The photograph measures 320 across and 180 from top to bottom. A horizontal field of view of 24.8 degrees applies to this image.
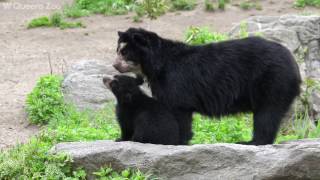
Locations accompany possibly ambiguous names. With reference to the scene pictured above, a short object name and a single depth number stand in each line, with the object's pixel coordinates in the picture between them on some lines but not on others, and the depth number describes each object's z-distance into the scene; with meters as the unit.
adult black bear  7.40
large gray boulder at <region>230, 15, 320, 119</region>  12.18
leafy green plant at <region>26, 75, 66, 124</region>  10.00
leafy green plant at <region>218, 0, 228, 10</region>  17.42
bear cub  7.06
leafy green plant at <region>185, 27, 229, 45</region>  12.27
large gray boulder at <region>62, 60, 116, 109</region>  10.39
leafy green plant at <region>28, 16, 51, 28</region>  15.94
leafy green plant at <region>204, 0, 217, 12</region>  17.25
